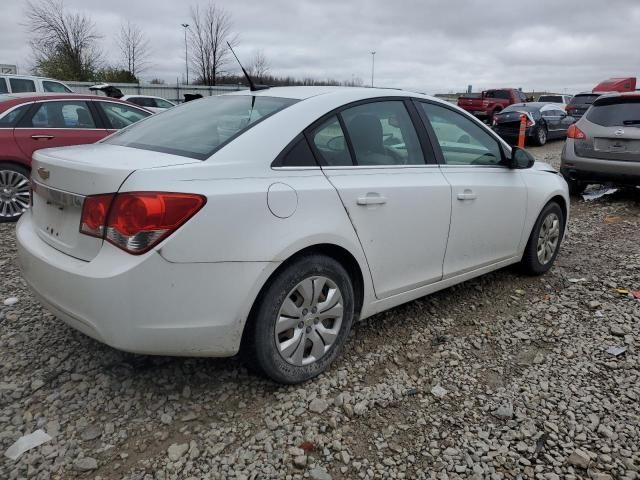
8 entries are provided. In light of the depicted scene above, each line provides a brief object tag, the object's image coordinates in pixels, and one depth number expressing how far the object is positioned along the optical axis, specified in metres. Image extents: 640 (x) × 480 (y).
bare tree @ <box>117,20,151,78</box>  38.19
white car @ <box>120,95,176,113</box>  16.28
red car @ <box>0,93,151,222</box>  6.20
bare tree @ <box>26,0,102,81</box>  32.03
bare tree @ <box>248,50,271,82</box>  38.09
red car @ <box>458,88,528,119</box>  22.73
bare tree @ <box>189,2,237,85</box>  36.19
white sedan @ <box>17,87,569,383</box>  2.21
